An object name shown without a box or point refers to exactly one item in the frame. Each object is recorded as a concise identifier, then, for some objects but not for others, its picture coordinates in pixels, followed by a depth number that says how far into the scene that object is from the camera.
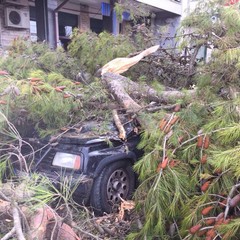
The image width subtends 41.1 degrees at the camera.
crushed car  2.92
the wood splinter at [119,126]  3.12
